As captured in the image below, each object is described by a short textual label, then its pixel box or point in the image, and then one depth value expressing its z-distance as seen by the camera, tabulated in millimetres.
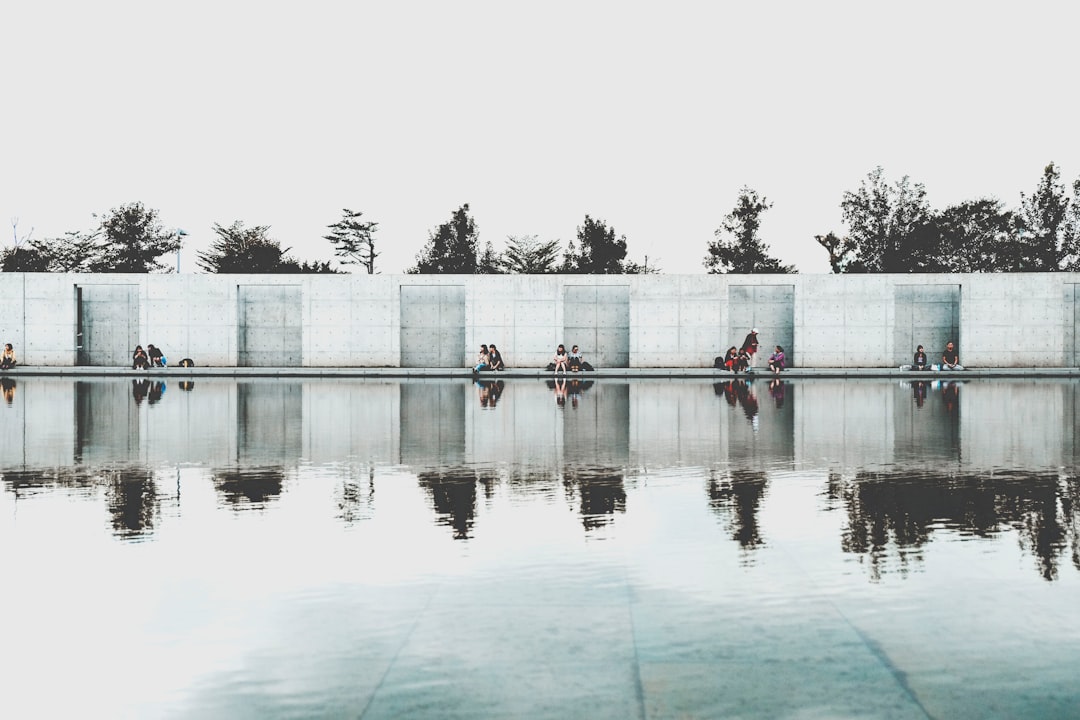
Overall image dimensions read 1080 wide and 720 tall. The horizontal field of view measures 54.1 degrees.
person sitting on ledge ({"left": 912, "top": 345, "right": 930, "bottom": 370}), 37250
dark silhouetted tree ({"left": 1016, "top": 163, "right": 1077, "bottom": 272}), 74250
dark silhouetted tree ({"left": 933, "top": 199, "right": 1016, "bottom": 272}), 82062
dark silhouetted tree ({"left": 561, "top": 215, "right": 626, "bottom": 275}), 90312
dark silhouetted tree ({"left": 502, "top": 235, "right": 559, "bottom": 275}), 89638
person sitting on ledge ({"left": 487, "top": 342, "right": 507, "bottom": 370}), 36562
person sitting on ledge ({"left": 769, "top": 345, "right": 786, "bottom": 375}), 35938
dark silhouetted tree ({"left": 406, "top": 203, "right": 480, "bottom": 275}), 92500
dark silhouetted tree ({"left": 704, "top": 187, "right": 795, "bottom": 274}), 79062
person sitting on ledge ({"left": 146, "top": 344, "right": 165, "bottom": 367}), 37625
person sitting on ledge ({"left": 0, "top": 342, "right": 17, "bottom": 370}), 36934
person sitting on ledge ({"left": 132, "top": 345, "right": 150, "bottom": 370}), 37025
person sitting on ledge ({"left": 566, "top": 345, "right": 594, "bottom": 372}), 36875
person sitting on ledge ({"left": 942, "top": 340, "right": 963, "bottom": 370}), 37844
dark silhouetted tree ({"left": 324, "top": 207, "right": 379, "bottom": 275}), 95438
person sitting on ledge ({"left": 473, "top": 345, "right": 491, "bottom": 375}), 35469
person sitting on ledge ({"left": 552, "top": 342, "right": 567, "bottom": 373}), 36406
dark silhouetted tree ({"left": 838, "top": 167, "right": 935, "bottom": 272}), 83875
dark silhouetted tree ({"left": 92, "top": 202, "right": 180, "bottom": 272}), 96000
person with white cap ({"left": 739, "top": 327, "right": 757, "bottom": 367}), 35406
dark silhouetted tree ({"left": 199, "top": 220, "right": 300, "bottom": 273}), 91312
